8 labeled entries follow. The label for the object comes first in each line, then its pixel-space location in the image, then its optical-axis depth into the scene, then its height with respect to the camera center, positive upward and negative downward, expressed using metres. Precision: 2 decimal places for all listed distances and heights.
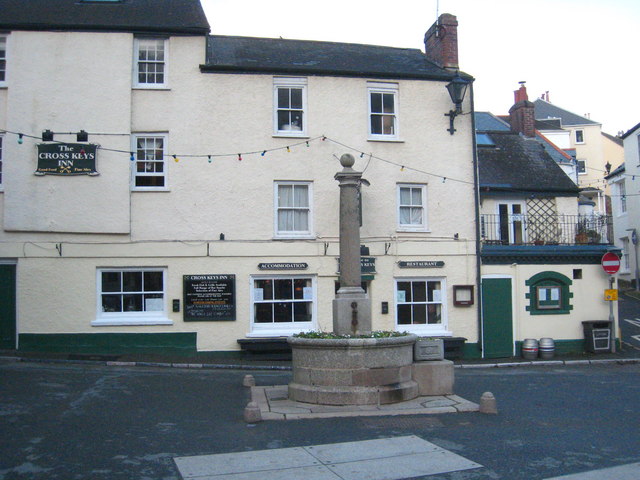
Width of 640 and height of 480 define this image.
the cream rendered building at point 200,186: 17.05 +2.82
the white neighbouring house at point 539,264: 19.39 +0.56
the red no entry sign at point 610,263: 19.56 +0.56
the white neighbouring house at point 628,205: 34.94 +4.51
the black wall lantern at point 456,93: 18.80 +5.70
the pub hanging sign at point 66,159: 17.02 +3.48
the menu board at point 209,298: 17.44 -0.33
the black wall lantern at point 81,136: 17.04 +4.08
